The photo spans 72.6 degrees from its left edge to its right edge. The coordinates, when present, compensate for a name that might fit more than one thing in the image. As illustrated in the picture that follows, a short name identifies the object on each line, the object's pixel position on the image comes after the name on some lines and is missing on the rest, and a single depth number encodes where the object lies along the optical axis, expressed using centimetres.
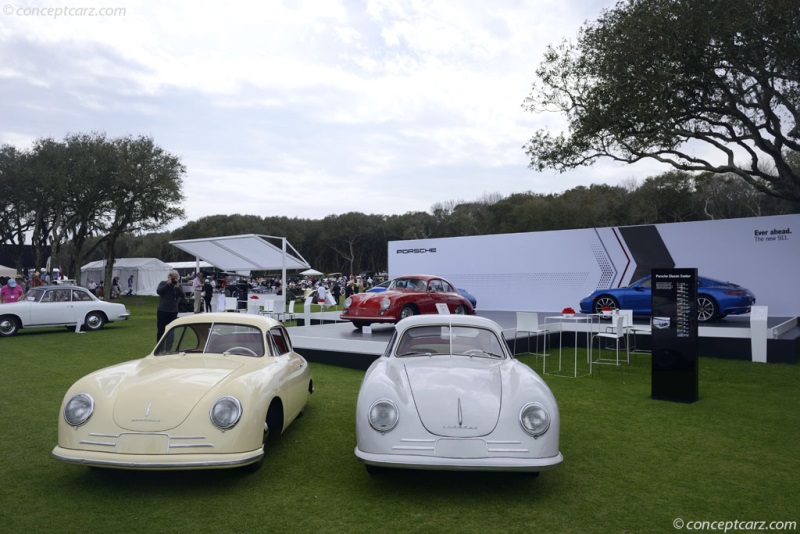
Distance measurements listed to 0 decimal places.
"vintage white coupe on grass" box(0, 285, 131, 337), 1432
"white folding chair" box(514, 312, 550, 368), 956
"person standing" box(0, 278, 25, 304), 1599
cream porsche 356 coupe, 383
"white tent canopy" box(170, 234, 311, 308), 1830
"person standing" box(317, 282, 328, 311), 1731
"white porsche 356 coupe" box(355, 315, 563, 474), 380
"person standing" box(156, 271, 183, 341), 1023
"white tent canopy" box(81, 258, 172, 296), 3788
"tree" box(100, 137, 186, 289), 2994
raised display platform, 998
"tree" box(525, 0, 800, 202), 1173
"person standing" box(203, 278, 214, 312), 1922
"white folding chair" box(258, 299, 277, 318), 1457
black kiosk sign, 730
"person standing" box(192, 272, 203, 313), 1895
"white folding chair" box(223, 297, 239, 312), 1559
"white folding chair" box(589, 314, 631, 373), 962
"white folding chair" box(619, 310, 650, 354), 1027
